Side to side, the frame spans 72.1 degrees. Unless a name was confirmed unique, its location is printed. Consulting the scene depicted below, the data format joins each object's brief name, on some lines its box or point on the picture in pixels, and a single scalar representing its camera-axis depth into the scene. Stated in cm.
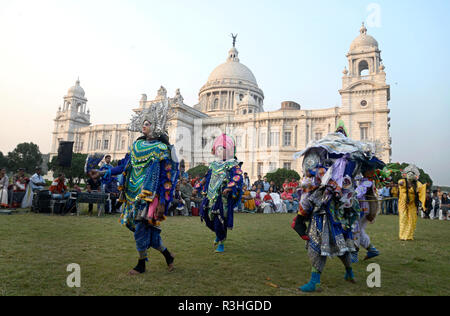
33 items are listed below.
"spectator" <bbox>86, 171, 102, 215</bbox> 1025
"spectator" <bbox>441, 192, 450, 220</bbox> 1509
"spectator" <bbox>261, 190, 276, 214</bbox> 1562
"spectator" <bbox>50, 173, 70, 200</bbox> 997
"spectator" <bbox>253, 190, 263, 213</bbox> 1565
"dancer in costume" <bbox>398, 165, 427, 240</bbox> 713
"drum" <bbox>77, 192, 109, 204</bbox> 980
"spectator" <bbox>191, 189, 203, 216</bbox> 1247
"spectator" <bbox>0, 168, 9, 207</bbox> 1058
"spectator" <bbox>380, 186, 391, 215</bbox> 1677
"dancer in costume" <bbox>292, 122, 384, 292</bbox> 332
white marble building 3600
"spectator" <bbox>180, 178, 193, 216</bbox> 1249
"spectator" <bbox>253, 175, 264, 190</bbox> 1691
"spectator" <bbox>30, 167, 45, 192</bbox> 1125
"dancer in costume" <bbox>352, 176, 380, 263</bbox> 423
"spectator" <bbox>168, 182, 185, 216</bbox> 1146
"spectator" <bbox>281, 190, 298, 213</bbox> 1678
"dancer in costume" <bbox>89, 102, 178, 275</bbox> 369
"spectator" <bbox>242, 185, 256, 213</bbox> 1528
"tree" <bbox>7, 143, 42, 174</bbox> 4848
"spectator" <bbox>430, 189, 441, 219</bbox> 1567
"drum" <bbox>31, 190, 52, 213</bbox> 995
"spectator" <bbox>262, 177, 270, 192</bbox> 1761
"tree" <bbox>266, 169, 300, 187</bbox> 3077
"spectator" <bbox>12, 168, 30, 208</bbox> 1106
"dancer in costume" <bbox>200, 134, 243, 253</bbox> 534
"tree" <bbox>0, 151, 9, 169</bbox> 4748
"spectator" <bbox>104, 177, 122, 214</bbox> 1079
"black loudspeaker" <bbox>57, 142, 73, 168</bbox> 939
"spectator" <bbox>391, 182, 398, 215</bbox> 1725
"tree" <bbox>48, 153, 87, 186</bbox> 3859
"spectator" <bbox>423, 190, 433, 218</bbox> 1507
